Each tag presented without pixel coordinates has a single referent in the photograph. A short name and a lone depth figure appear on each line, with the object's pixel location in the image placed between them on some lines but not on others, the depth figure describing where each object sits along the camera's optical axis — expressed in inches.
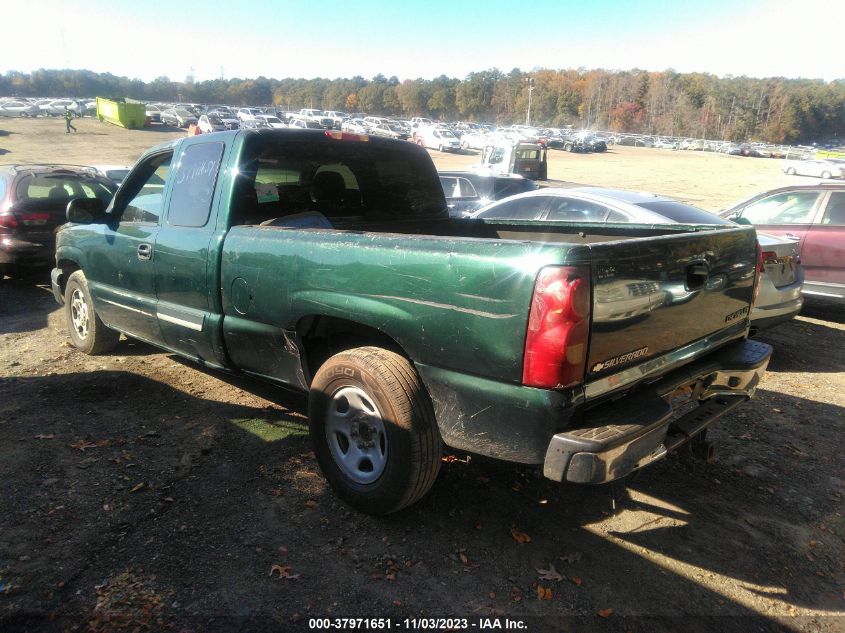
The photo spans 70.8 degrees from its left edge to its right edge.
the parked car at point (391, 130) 2081.7
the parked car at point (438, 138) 1907.0
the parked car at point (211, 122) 1241.9
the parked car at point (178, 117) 2127.1
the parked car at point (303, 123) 2002.0
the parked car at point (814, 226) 280.1
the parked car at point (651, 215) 221.0
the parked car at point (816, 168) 1505.9
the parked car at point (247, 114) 2116.9
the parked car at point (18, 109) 2246.6
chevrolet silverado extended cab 92.4
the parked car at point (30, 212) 311.1
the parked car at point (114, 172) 468.4
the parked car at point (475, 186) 471.5
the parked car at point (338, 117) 2358.5
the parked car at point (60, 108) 2343.8
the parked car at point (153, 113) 2241.6
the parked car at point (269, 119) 1992.7
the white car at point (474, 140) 2083.4
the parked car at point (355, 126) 2172.7
